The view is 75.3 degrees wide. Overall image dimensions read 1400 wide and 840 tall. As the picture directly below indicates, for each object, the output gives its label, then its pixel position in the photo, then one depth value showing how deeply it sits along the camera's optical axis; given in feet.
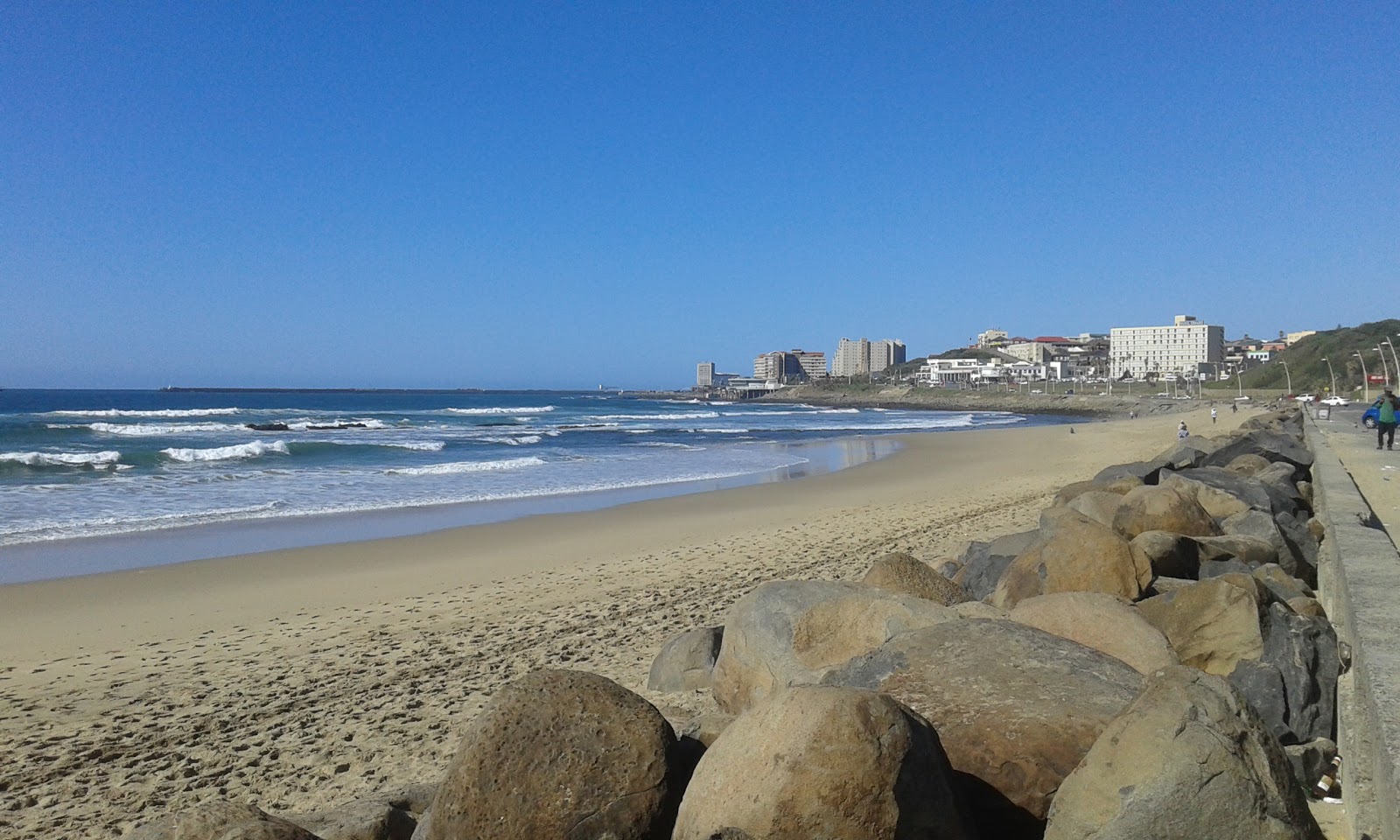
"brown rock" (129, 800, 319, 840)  8.75
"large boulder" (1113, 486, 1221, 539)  21.66
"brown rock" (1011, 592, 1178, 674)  12.10
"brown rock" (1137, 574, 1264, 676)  13.50
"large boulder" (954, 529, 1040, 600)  21.89
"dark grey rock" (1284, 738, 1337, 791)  11.30
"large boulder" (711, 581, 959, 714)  13.43
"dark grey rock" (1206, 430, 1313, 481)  38.19
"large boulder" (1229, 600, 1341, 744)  12.53
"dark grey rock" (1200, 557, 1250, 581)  18.98
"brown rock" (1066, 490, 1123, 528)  23.50
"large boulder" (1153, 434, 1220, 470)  38.73
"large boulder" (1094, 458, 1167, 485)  35.88
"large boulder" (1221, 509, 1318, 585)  21.31
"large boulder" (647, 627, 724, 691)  19.89
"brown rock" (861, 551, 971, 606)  17.65
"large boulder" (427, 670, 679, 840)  9.16
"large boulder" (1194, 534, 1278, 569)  20.27
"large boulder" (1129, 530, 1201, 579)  18.57
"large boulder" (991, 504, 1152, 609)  16.65
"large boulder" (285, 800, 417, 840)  10.32
